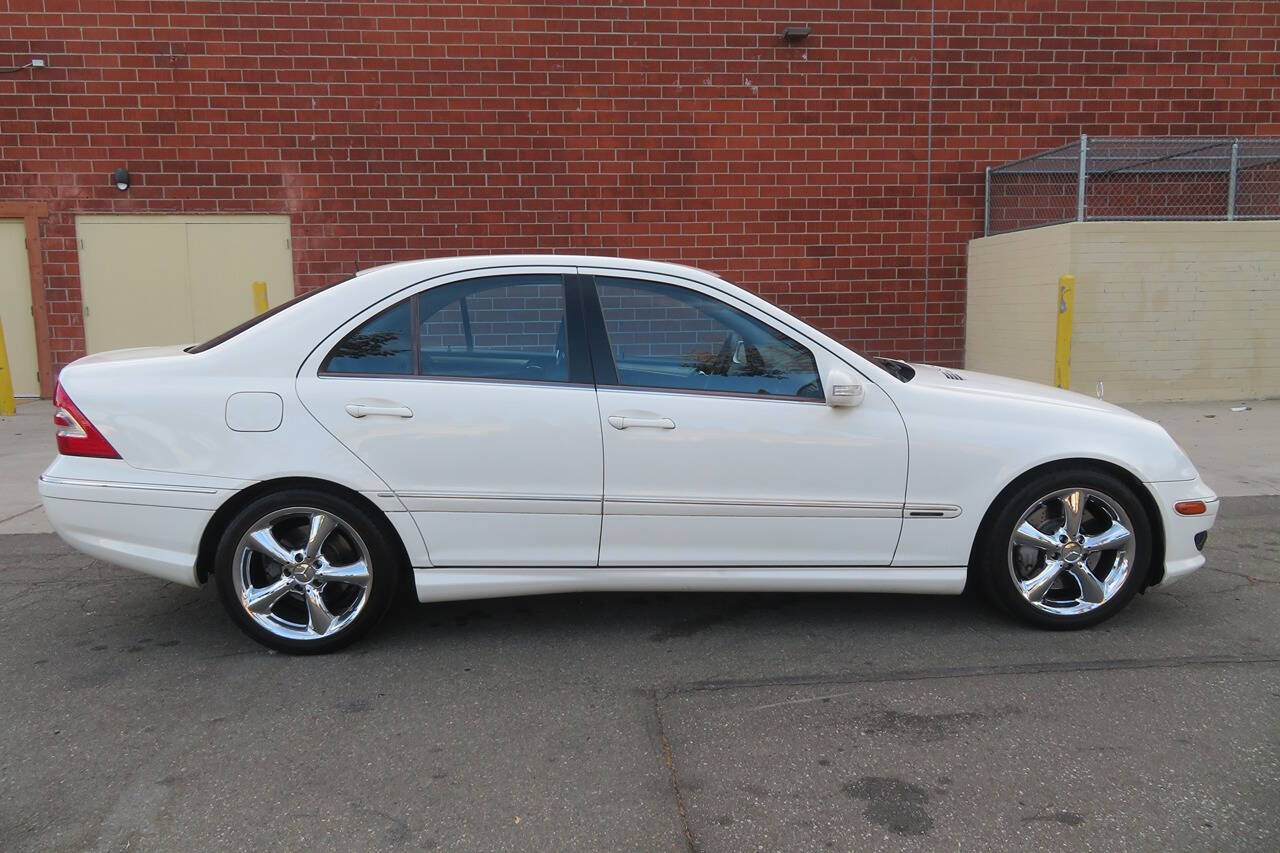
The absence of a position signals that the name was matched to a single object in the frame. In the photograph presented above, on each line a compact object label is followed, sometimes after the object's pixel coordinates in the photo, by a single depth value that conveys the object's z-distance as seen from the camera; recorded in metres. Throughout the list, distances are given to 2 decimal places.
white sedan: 3.82
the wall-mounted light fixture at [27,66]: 10.73
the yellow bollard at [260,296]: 9.93
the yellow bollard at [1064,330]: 9.05
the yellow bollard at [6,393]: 10.19
